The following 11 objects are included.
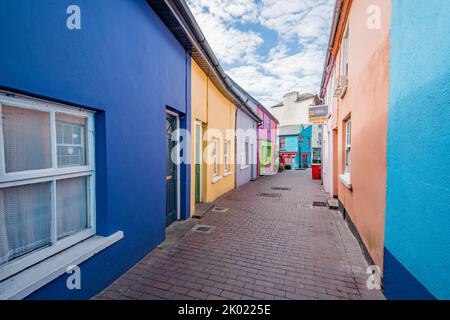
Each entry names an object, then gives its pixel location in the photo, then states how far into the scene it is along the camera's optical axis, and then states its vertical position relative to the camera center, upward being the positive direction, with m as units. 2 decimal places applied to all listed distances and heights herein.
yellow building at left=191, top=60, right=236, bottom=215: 5.83 +0.54
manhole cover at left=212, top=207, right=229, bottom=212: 6.54 -1.70
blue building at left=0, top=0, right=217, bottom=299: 1.79 +0.16
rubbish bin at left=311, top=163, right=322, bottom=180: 15.42 -1.31
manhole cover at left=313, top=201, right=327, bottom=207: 7.36 -1.75
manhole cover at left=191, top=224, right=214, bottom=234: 4.80 -1.71
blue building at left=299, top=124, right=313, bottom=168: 29.73 +1.01
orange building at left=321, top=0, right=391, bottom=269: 2.82 +0.70
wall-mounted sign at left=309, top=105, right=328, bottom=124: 9.52 +1.78
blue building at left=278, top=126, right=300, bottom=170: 29.39 +1.02
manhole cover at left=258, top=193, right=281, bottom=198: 8.90 -1.75
